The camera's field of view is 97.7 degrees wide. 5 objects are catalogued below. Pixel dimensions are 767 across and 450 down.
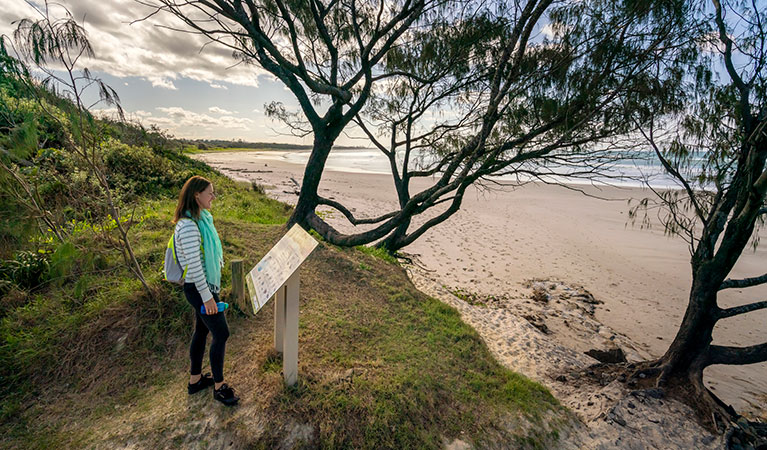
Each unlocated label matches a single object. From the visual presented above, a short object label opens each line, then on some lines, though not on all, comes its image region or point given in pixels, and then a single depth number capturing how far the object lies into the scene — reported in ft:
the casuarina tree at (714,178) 11.06
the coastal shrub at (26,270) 12.03
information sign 7.94
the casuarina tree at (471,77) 11.99
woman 7.78
